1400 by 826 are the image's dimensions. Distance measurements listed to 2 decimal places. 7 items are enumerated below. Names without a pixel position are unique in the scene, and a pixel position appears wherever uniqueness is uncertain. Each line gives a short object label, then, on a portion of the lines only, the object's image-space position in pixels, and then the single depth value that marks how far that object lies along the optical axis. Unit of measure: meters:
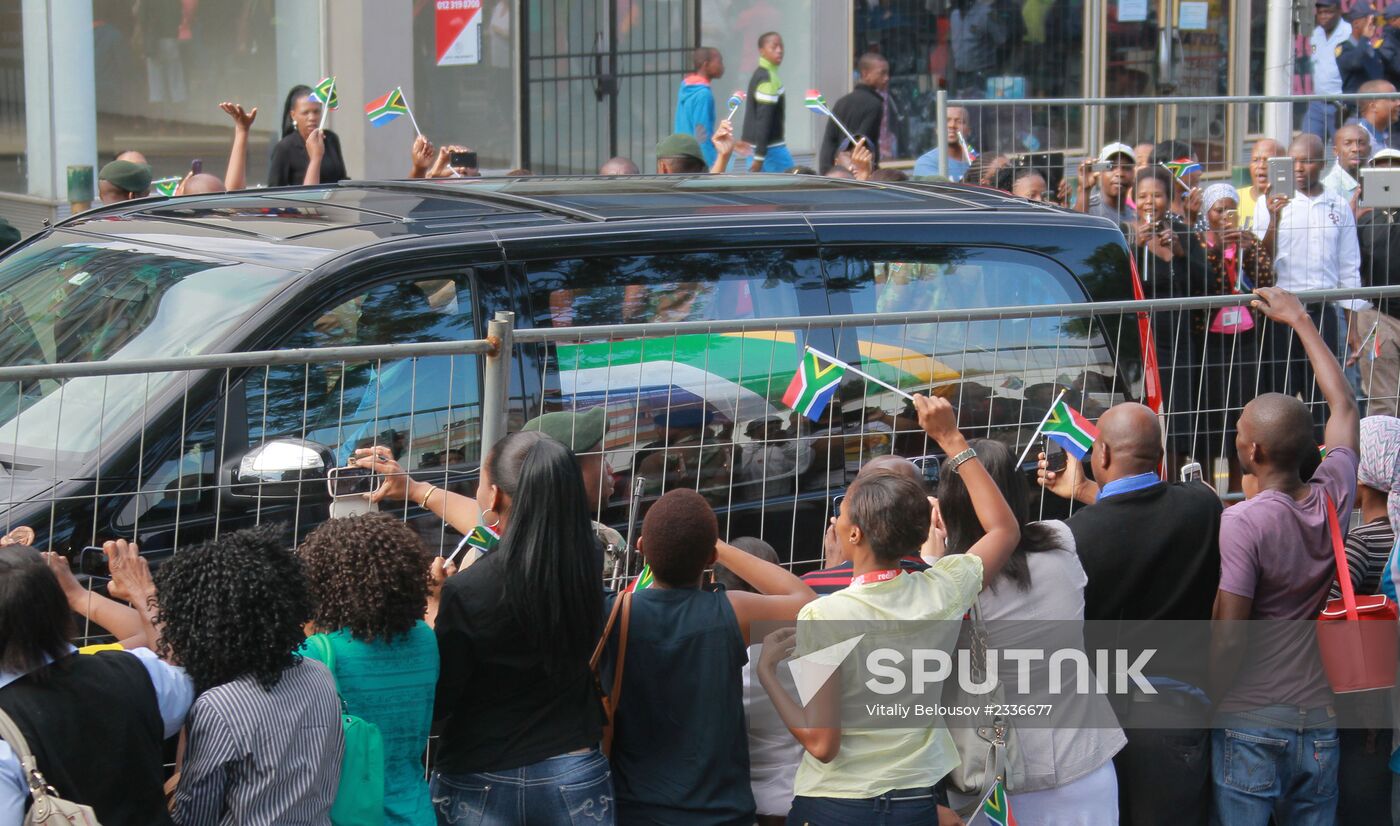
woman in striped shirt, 6.44
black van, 8.31
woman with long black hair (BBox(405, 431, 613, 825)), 7.11
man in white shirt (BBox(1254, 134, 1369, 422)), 18.28
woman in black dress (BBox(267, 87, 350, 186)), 19.97
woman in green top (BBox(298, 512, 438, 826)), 6.90
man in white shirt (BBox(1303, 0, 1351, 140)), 32.56
